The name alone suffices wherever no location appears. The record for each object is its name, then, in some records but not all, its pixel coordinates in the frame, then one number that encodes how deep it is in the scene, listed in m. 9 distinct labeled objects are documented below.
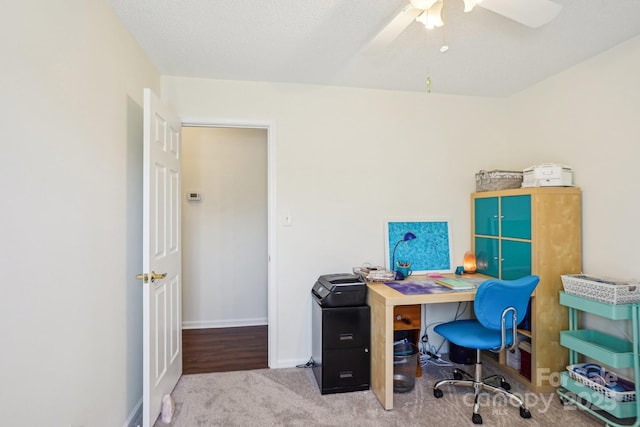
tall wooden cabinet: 2.35
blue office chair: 2.00
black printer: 2.35
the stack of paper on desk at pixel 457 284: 2.35
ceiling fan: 1.37
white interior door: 1.86
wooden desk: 2.13
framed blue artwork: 2.91
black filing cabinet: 2.34
